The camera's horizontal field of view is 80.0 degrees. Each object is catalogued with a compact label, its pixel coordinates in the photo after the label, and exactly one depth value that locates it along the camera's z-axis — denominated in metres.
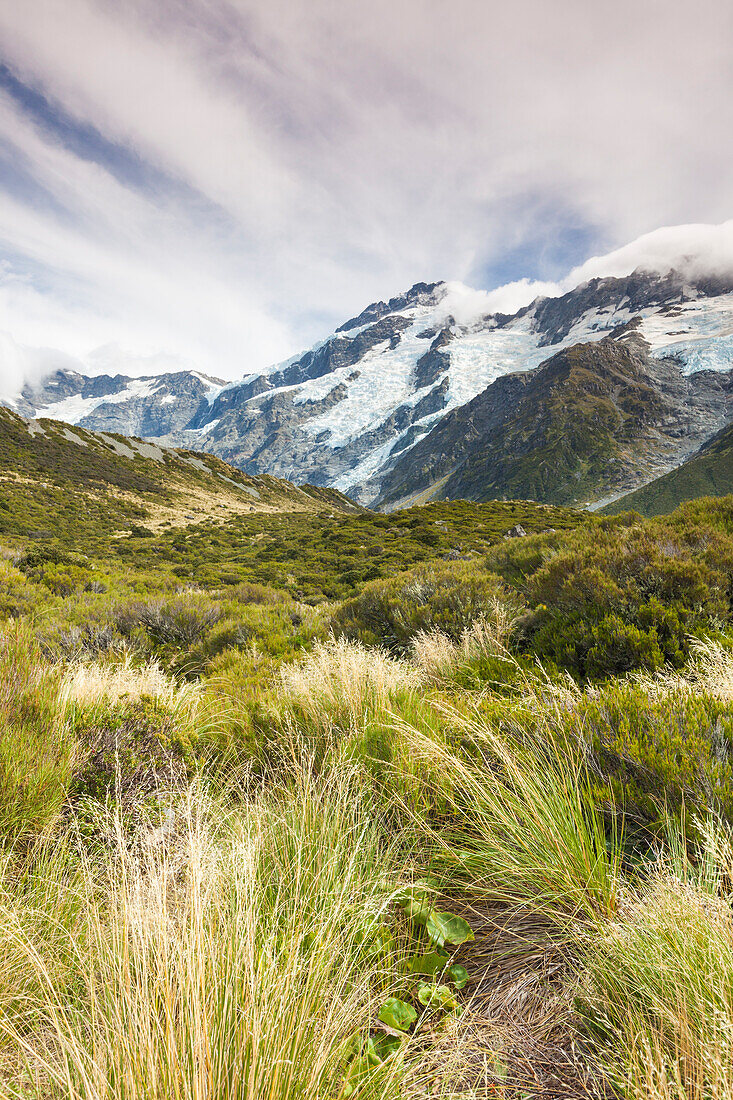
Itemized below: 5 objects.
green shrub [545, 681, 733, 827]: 2.00
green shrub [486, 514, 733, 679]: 4.12
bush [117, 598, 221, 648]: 7.41
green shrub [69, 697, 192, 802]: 2.74
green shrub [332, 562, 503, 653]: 5.98
